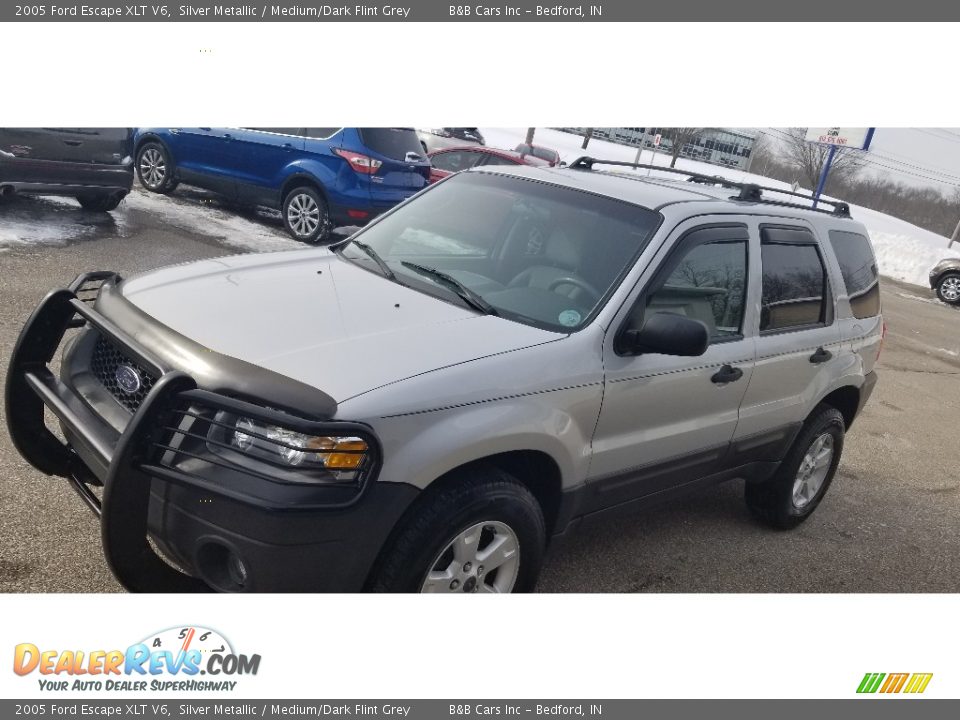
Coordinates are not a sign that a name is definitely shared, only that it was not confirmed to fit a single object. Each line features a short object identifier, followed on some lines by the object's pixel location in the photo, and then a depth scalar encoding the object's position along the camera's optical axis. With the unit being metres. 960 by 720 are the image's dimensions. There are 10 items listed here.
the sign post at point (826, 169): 23.20
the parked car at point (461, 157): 13.12
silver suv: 2.58
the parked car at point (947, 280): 19.69
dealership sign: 23.98
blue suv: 10.14
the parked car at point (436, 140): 16.30
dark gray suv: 8.08
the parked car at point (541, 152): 19.11
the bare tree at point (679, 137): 44.27
